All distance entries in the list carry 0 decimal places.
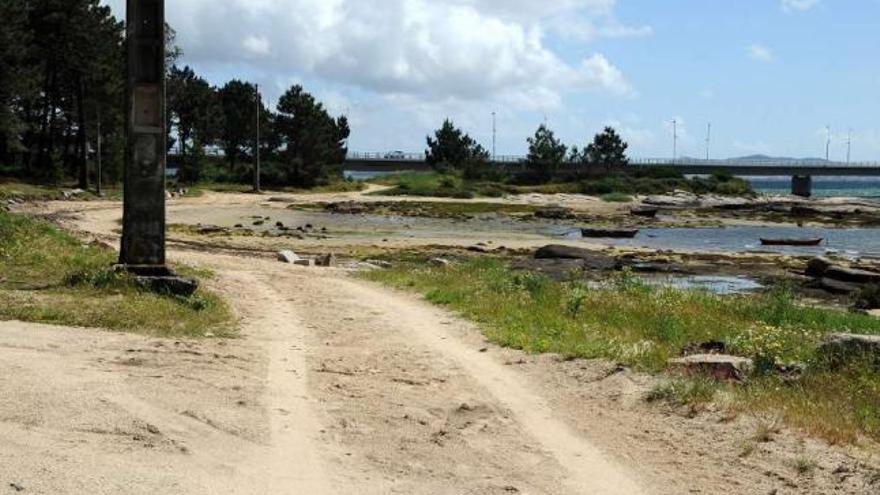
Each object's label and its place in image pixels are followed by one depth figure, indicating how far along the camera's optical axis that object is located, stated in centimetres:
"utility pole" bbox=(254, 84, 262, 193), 8438
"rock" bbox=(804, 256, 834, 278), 3325
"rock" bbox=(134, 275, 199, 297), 1511
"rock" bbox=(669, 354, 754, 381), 1054
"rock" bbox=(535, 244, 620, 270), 3666
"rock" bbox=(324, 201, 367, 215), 7164
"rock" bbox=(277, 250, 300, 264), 2848
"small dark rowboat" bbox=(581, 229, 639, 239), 5616
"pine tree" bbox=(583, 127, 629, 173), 13325
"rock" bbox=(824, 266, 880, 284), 3030
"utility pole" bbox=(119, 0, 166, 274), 1606
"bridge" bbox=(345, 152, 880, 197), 13938
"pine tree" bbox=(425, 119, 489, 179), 12581
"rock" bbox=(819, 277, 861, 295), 2868
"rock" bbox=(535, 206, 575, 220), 7506
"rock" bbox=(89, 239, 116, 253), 2369
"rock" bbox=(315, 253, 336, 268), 2873
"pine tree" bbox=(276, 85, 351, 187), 9406
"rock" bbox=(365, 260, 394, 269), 2997
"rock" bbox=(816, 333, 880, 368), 1109
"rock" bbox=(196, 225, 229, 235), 4385
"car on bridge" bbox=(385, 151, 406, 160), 14619
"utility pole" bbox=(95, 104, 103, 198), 6206
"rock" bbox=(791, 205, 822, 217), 8378
